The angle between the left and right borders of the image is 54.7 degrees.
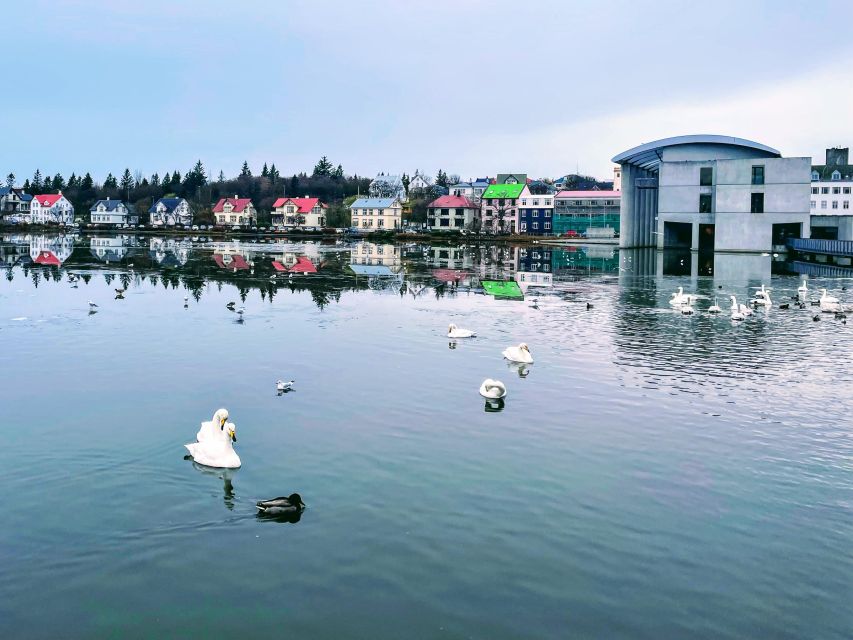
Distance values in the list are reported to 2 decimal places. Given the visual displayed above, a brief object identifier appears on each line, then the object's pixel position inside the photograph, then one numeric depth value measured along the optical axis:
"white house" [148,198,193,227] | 159.38
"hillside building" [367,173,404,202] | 163.25
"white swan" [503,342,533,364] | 20.42
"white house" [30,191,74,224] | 164.25
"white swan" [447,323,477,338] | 24.61
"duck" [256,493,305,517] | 10.75
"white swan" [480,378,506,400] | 16.79
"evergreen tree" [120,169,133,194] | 187.38
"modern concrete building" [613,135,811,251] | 70.38
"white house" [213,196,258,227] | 156.50
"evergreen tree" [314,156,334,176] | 196.38
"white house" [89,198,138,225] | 160.75
